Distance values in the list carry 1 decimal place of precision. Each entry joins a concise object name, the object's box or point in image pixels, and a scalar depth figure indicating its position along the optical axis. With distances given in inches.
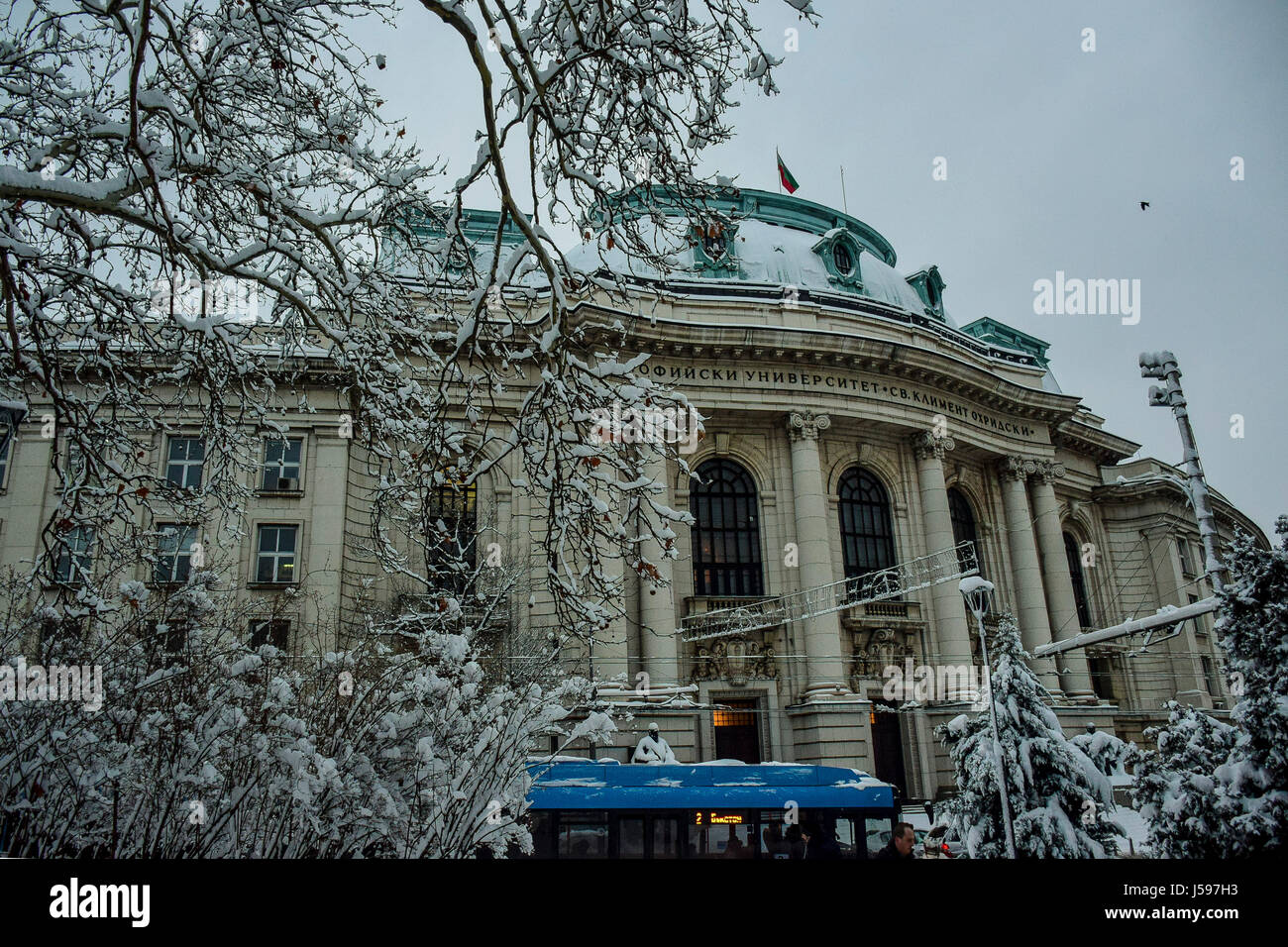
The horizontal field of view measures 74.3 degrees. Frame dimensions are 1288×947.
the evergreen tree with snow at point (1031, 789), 571.2
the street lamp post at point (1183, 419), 638.5
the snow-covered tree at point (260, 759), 248.8
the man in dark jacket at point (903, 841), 378.0
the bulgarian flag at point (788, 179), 1435.8
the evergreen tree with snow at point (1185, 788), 494.9
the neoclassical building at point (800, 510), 1077.8
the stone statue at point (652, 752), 798.5
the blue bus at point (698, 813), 588.1
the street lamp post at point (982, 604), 533.6
